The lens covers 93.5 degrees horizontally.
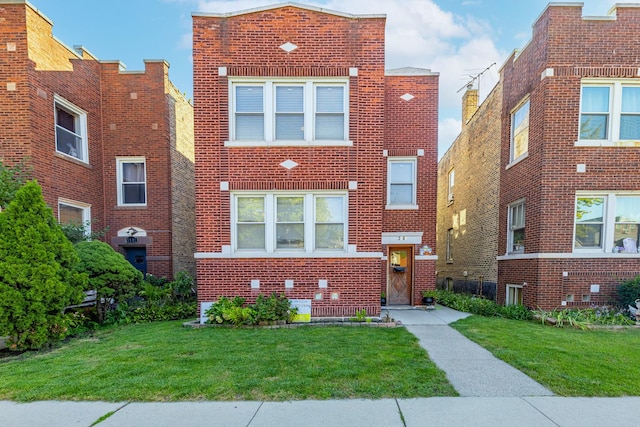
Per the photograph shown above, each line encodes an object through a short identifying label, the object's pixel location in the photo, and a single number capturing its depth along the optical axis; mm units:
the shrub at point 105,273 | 6828
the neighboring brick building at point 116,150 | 8367
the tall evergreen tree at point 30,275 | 5027
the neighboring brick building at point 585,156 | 7664
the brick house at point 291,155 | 7211
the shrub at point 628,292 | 7281
